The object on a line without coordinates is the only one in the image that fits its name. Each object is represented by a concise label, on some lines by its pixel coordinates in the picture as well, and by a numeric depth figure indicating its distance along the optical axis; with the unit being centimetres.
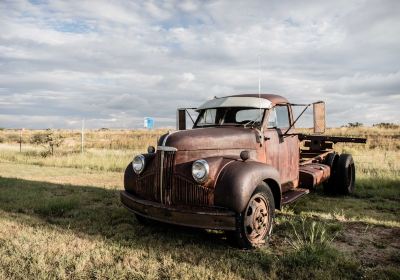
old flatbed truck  451
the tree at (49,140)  2020
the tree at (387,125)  4084
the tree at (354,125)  4408
